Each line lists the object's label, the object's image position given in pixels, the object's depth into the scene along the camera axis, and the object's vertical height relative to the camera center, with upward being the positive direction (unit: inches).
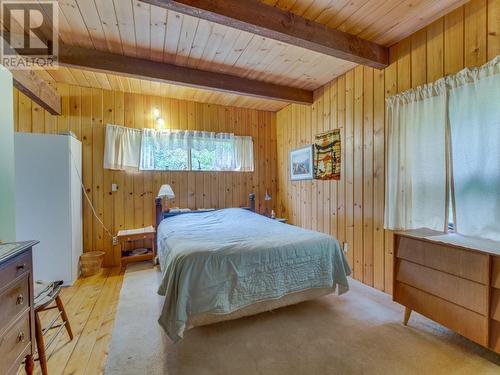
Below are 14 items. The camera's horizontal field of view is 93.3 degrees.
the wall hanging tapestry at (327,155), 130.0 +16.4
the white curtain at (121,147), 140.8 +23.0
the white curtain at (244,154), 174.1 +22.9
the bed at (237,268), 68.9 -27.7
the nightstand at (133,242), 132.9 -36.9
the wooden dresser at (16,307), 42.2 -24.0
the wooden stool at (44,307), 57.7 -31.7
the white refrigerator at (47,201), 106.6 -7.3
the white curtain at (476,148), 69.1 +10.9
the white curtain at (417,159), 82.7 +9.2
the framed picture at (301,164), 149.6 +13.6
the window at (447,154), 70.2 +10.1
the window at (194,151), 151.9 +23.1
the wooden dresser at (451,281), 58.8 -28.0
